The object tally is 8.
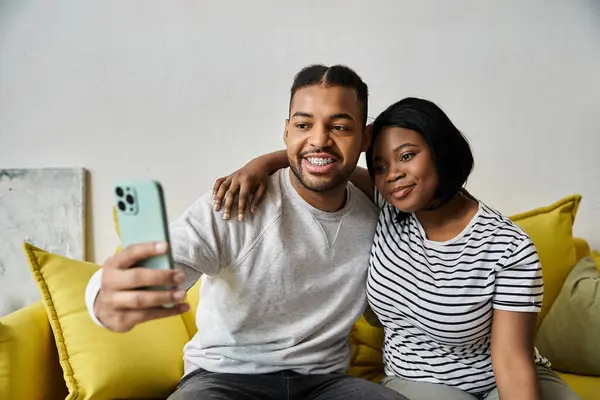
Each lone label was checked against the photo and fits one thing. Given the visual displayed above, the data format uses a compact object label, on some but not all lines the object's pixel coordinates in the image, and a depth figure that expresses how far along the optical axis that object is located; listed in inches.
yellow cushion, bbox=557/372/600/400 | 57.4
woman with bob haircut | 45.1
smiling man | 47.4
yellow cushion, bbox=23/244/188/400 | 54.6
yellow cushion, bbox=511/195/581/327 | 66.2
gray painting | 75.1
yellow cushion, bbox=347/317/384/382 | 63.7
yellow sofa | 50.3
